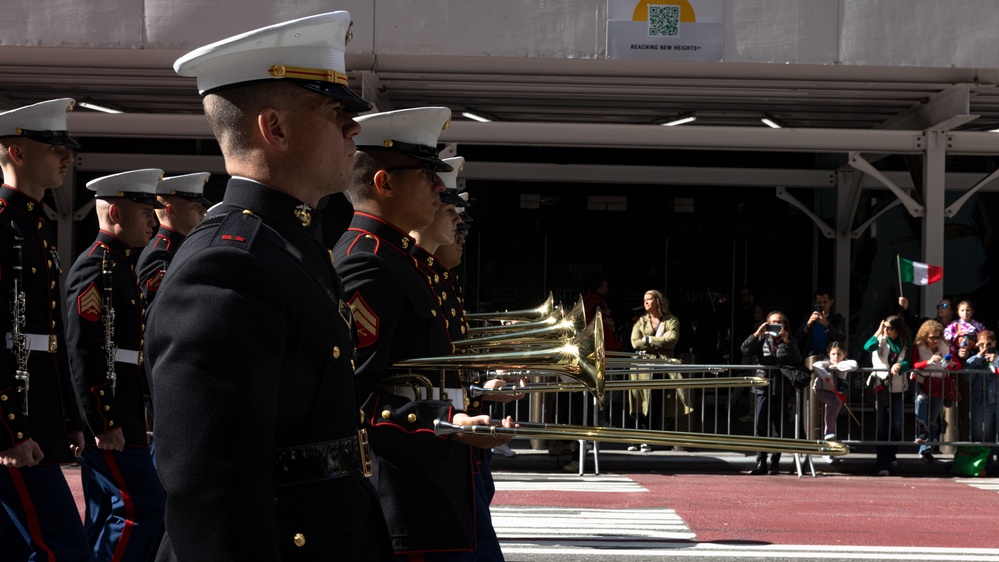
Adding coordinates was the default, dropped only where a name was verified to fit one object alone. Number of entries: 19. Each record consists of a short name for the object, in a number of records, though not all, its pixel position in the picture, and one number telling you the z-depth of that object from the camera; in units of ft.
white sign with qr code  45.70
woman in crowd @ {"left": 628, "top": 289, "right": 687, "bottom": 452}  44.45
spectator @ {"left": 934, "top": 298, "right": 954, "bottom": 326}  46.98
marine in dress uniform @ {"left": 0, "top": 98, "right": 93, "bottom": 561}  16.02
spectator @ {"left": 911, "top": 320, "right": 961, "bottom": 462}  43.98
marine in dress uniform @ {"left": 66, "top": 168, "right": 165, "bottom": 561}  20.26
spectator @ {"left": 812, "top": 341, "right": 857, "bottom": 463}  43.21
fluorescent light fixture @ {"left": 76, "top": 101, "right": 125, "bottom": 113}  52.95
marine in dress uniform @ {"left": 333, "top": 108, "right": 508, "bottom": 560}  11.71
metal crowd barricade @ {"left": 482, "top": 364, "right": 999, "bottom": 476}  43.57
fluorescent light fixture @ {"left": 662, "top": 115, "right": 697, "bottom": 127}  52.80
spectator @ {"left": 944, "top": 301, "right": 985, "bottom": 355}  45.47
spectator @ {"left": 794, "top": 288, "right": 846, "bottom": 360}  45.55
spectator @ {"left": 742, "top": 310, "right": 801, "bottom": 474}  43.78
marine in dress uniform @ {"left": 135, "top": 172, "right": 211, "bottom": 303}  23.70
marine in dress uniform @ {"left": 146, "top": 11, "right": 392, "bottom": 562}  7.59
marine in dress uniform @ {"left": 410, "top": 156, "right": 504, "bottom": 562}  14.26
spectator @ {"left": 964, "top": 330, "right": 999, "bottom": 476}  43.45
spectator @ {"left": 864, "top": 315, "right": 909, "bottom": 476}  44.04
